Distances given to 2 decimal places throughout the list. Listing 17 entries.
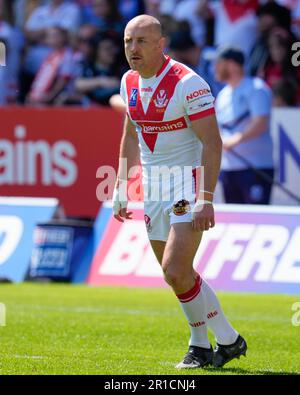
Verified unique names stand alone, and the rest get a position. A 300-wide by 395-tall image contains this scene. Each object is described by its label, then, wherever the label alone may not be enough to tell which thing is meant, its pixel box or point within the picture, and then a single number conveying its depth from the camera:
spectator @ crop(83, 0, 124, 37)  18.11
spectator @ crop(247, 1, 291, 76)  16.41
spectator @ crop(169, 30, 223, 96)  15.06
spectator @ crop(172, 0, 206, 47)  18.06
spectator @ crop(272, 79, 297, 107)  16.23
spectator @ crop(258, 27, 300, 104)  16.02
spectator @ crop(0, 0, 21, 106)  19.02
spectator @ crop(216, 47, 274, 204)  14.24
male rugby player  7.84
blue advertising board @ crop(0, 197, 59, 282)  14.55
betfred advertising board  13.05
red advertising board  16.45
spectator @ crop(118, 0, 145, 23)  18.64
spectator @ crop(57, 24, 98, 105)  17.95
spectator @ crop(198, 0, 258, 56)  16.89
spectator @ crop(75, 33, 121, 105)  17.08
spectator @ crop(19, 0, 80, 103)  19.44
